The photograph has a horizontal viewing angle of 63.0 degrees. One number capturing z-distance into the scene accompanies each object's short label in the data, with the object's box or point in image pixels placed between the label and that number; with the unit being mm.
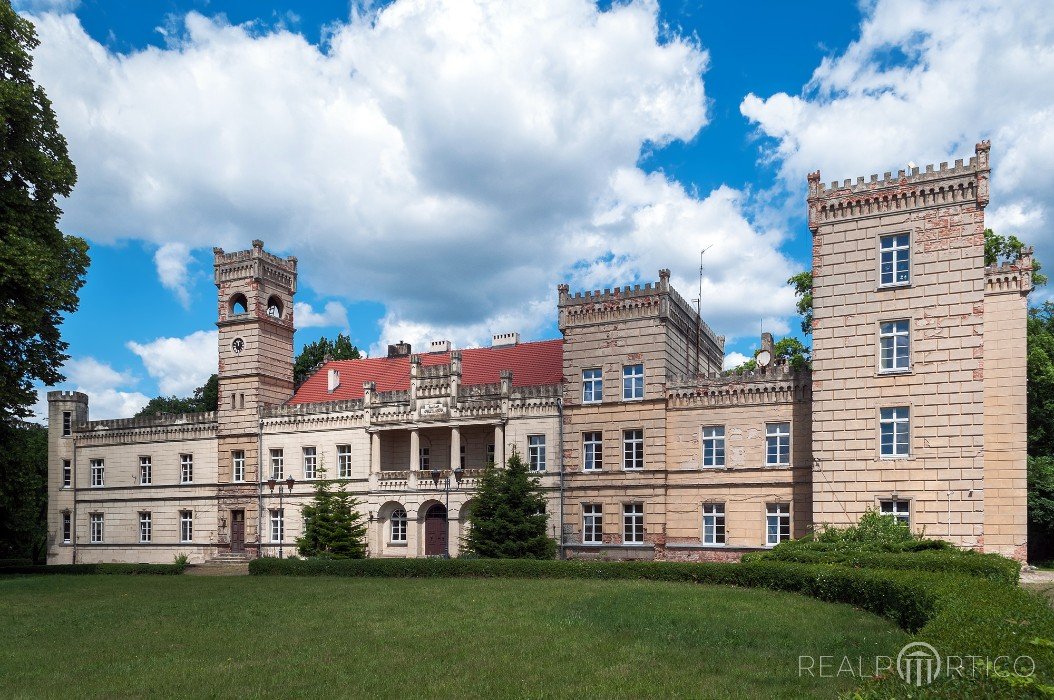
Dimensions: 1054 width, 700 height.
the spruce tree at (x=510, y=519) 34125
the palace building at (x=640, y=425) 31562
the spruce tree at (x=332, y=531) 38531
